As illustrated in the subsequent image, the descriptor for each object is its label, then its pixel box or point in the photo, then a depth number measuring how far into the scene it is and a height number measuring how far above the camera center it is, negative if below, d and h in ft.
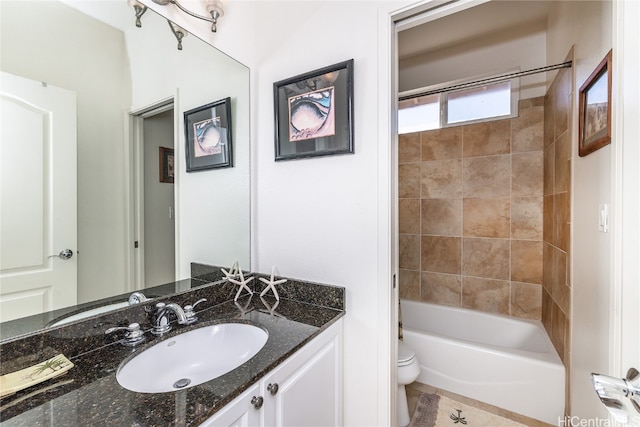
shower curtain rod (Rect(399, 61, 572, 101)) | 5.21 +3.11
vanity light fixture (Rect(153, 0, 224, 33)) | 4.04 +3.15
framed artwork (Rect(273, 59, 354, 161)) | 4.00 +1.59
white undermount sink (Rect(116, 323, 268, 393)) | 2.79 -1.80
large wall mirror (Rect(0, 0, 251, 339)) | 2.64 +0.70
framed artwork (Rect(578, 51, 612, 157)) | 3.24 +1.40
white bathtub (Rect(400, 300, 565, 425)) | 5.07 -3.36
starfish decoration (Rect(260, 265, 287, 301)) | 4.43 -1.24
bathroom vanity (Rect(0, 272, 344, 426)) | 1.98 -1.52
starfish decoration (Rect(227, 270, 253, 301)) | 4.54 -1.24
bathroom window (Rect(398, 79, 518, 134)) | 7.18 +3.08
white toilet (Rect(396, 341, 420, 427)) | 5.04 -3.27
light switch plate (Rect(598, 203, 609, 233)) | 3.14 -0.10
